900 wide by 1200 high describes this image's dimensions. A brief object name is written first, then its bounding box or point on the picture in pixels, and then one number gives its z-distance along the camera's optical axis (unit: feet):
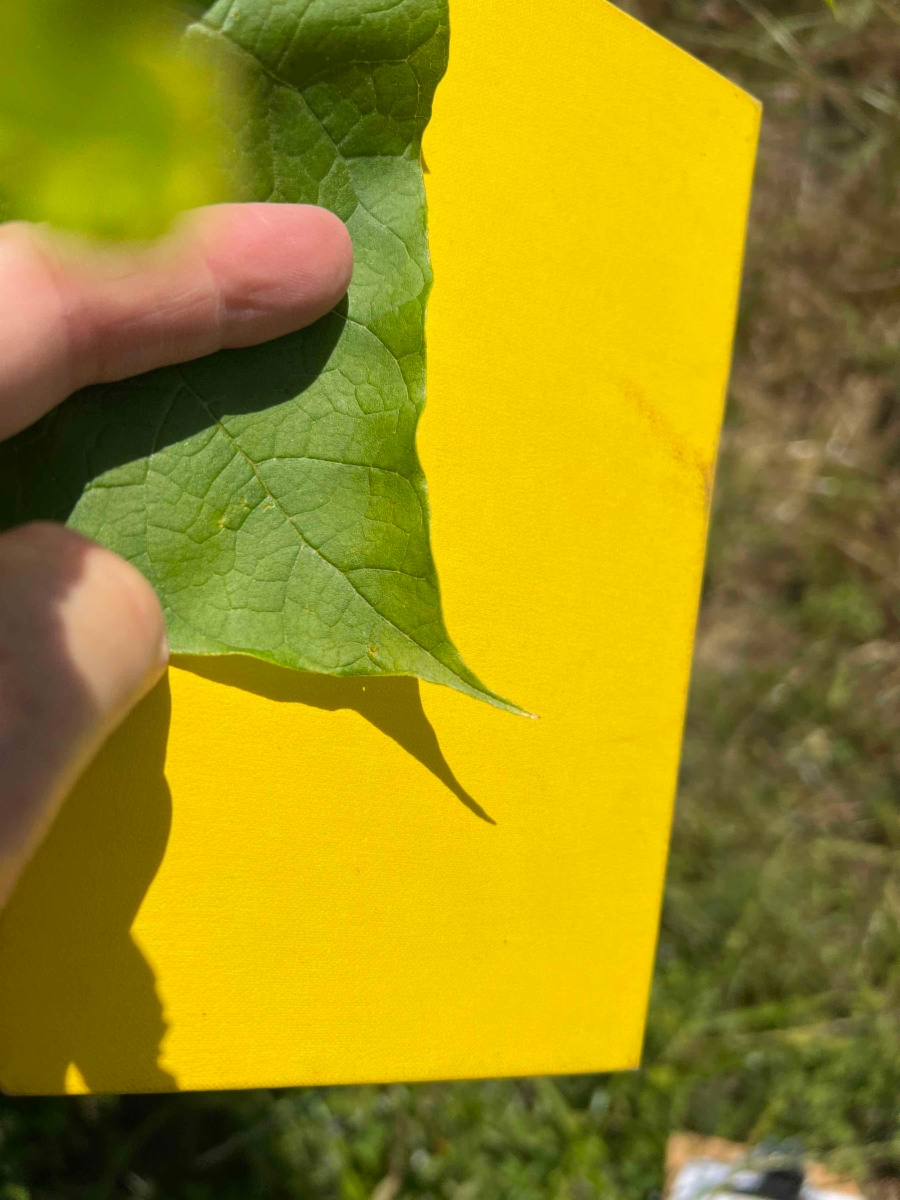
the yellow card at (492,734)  0.52
